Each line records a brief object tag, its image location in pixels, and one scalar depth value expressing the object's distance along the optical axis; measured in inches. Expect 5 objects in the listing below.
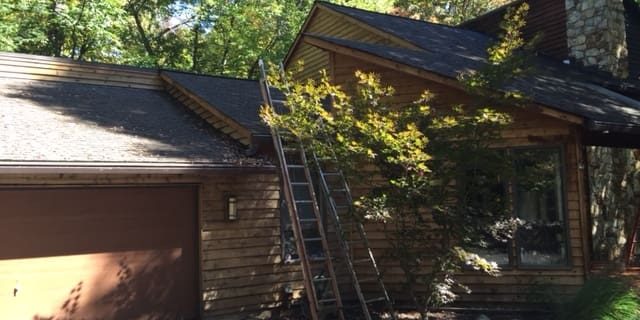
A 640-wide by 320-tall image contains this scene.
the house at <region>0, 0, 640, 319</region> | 251.6
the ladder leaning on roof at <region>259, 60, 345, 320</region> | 247.3
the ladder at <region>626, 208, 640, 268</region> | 326.0
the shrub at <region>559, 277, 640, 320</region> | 228.4
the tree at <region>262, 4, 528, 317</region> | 239.0
